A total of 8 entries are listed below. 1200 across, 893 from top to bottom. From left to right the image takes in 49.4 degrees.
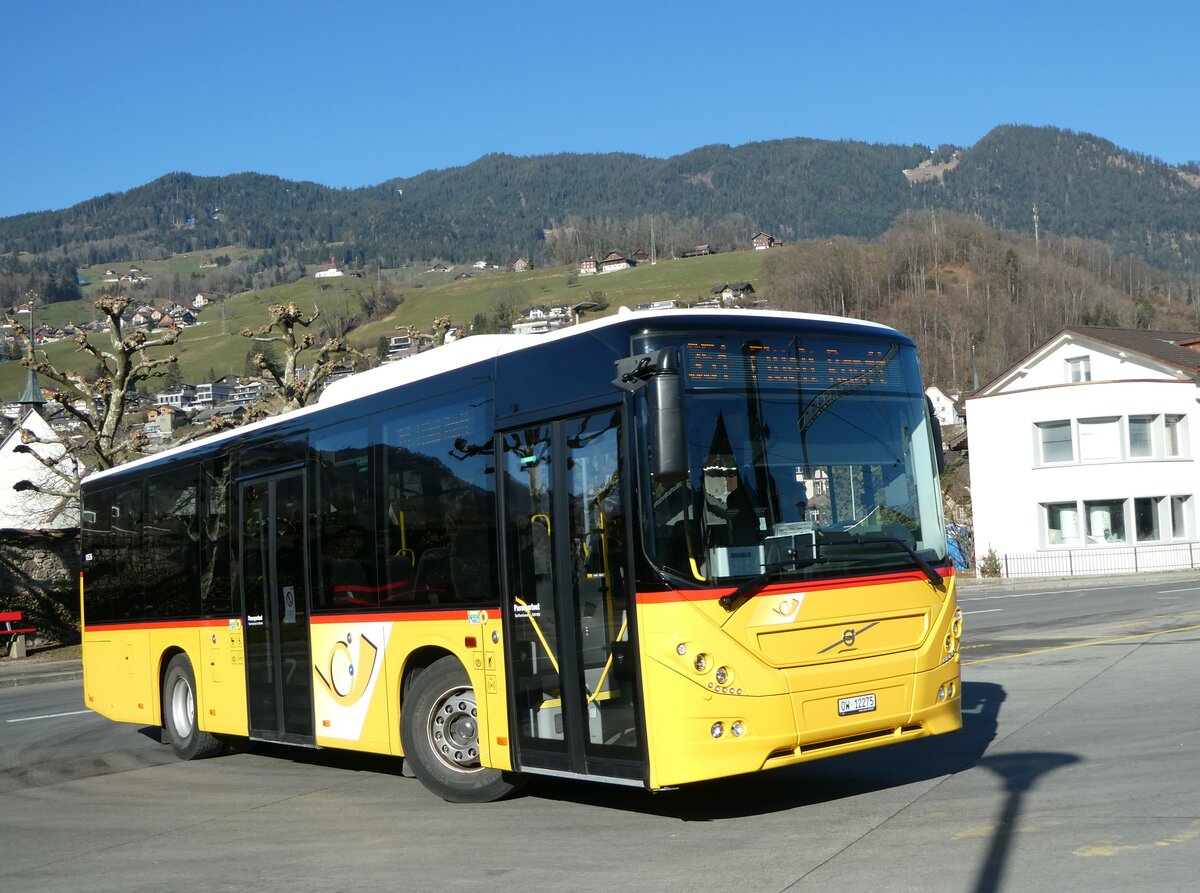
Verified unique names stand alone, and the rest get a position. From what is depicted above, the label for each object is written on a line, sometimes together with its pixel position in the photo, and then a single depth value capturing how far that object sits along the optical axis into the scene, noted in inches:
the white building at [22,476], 2417.8
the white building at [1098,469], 1892.2
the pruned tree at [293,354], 1352.1
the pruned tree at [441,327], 1325.0
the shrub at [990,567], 1905.8
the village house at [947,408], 4025.6
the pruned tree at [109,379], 1323.8
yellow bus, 308.8
